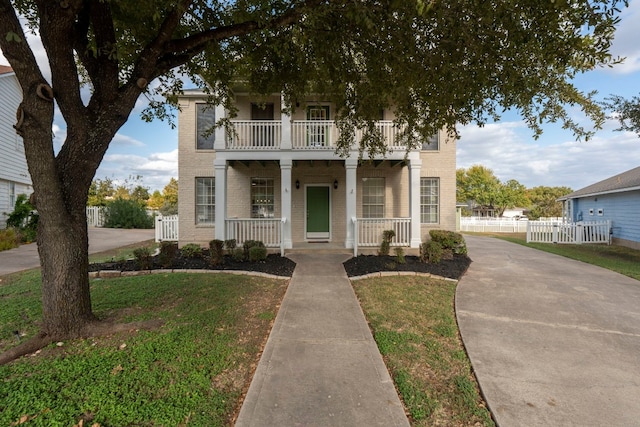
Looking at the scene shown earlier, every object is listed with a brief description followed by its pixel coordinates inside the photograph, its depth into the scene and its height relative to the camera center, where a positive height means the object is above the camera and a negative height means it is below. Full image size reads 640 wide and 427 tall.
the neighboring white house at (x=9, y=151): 14.38 +3.52
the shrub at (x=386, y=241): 9.45 -0.73
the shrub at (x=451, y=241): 9.67 -0.76
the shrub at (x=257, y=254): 8.77 -1.04
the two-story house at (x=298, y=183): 9.95 +1.34
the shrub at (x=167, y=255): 8.13 -0.98
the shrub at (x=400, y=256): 8.28 -1.06
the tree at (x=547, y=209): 37.78 +1.02
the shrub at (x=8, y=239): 11.75 -0.78
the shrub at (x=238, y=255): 8.84 -1.09
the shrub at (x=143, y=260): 7.75 -1.05
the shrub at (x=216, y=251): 8.38 -0.92
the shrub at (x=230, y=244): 9.16 -0.77
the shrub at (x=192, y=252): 9.51 -1.05
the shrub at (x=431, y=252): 8.45 -0.99
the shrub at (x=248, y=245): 8.96 -0.80
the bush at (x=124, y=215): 22.12 +0.34
